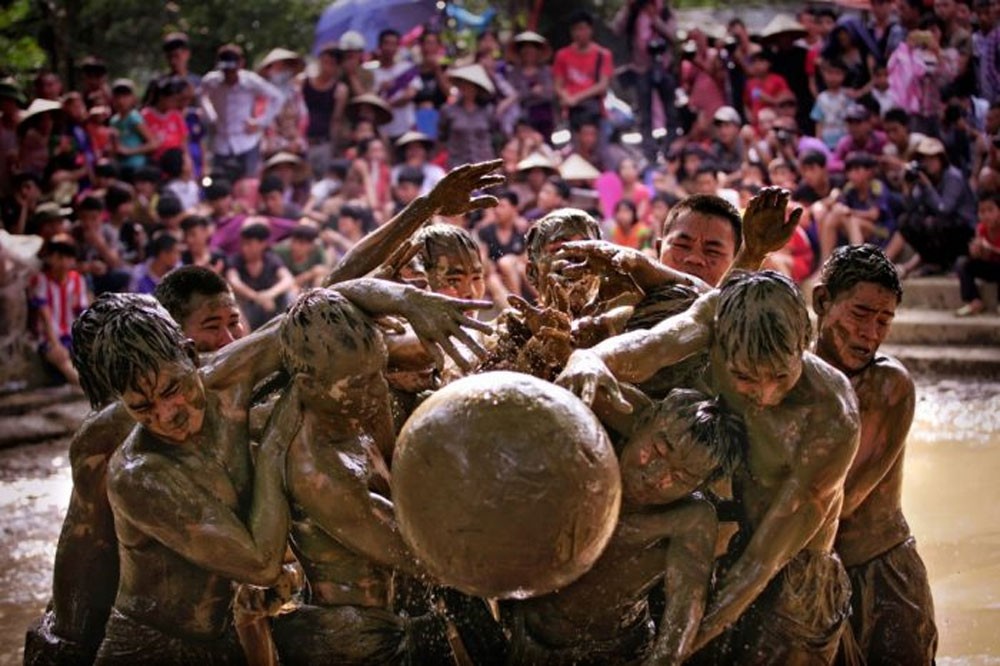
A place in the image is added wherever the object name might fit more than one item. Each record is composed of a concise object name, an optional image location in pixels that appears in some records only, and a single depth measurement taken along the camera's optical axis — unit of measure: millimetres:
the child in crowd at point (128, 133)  13758
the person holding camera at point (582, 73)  14305
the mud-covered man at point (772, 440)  3447
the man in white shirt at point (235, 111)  14352
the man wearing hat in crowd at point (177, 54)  14086
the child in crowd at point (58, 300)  10680
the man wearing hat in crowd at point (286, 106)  14375
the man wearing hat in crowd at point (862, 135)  12492
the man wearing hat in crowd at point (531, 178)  12922
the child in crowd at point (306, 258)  12484
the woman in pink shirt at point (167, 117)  13938
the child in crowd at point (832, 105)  13094
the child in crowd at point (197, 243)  12023
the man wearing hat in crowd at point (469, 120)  13961
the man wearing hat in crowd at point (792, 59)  13883
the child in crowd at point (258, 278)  11867
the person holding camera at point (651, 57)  14891
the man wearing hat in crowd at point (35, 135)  12852
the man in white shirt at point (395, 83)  14656
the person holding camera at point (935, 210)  11422
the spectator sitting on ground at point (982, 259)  10773
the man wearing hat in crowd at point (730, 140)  13594
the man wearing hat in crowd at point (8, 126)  12171
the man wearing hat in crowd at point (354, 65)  14609
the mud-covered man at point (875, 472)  4121
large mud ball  3145
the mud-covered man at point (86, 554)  4148
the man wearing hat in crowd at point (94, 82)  14398
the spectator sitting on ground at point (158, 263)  11500
